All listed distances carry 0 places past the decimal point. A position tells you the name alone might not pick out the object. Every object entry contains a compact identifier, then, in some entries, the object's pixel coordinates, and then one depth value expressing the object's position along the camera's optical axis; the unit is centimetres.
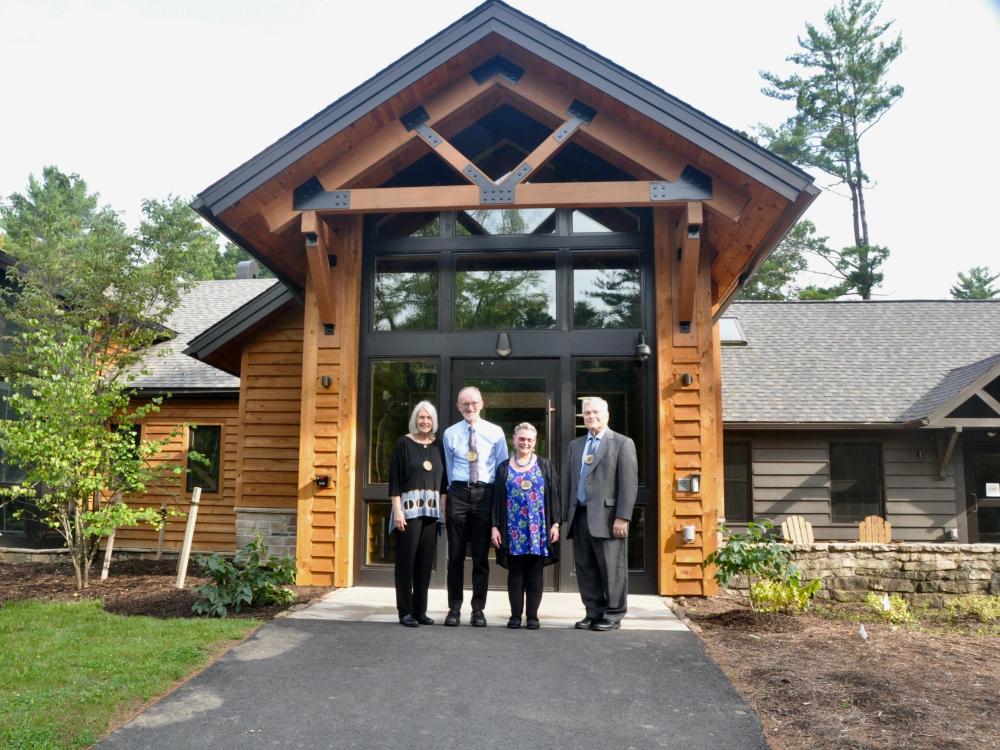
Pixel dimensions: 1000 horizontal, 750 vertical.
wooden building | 700
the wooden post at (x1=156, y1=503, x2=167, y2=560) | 1157
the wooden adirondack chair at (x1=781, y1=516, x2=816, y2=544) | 1073
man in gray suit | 580
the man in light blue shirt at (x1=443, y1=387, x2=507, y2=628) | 586
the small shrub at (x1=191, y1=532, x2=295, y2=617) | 619
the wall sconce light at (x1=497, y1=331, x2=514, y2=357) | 765
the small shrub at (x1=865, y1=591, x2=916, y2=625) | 733
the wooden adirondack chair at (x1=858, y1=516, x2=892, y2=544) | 1060
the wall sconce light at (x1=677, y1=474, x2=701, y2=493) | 718
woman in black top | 584
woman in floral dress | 571
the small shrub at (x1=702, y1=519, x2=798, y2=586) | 646
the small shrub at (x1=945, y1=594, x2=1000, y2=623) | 812
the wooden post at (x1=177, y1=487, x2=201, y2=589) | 746
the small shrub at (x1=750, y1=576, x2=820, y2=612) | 658
